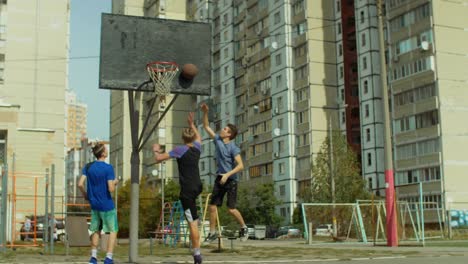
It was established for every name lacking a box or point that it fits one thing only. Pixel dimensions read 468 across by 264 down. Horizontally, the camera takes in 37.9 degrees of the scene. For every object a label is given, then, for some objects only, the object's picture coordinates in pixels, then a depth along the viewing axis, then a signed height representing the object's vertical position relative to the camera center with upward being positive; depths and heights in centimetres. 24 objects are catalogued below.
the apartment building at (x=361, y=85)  7225 +1377
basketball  1473 +302
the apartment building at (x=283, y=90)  7931 +1453
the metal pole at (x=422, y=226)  2645 -75
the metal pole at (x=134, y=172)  1394 +84
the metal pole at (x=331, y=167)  6128 +384
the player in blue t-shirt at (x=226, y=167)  1266 +81
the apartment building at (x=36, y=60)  7000 +1604
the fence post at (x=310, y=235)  2947 -113
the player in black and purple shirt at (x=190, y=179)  1122 +53
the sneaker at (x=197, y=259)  1102 -77
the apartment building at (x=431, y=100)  6350 +1039
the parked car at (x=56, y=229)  3642 -84
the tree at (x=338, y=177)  6266 +294
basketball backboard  1420 +351
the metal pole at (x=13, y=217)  2499 -10
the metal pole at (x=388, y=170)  2303 +133
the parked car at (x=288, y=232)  6171 -204
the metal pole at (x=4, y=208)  1988 +19
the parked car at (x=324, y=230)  3850 -121
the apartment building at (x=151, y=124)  10269 +1363
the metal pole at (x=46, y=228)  2082 -45
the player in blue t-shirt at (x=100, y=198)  1108 +24
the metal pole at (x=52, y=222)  1994 -26
